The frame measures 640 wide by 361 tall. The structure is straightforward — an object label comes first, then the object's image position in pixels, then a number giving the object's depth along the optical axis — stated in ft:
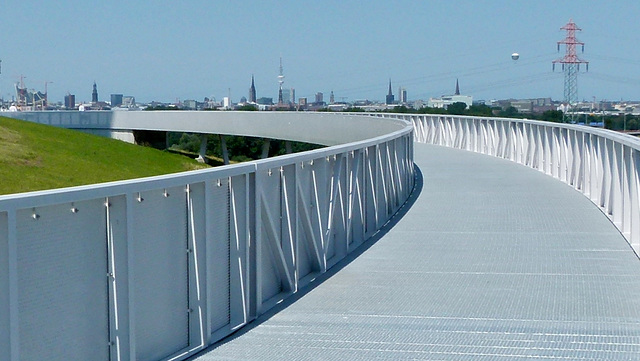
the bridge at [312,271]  17.22
